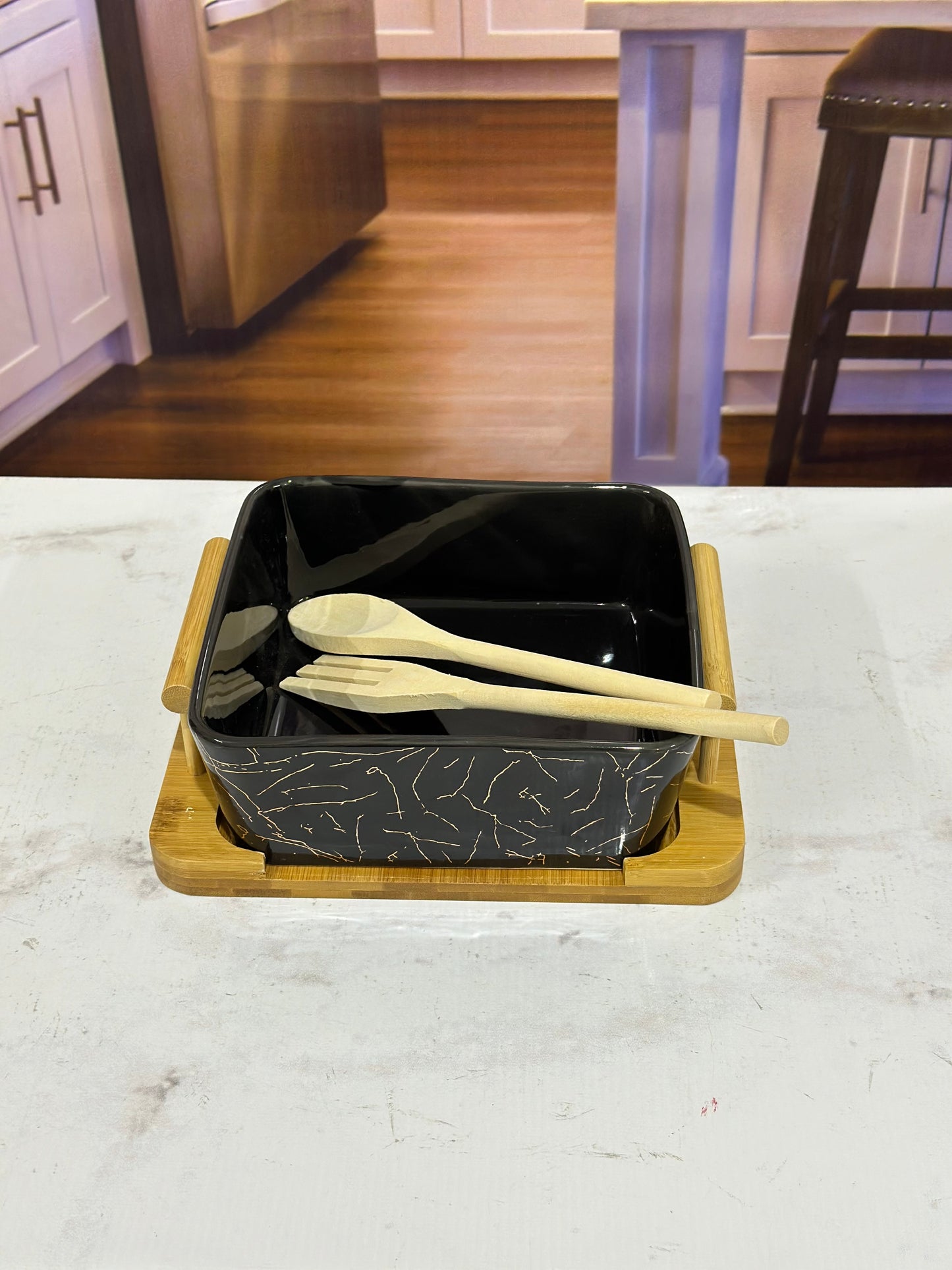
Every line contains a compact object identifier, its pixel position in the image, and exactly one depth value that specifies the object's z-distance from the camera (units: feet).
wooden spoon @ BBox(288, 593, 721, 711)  2.05
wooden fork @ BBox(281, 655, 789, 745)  1.83
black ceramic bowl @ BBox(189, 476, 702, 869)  1.80
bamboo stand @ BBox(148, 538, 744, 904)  2.00
